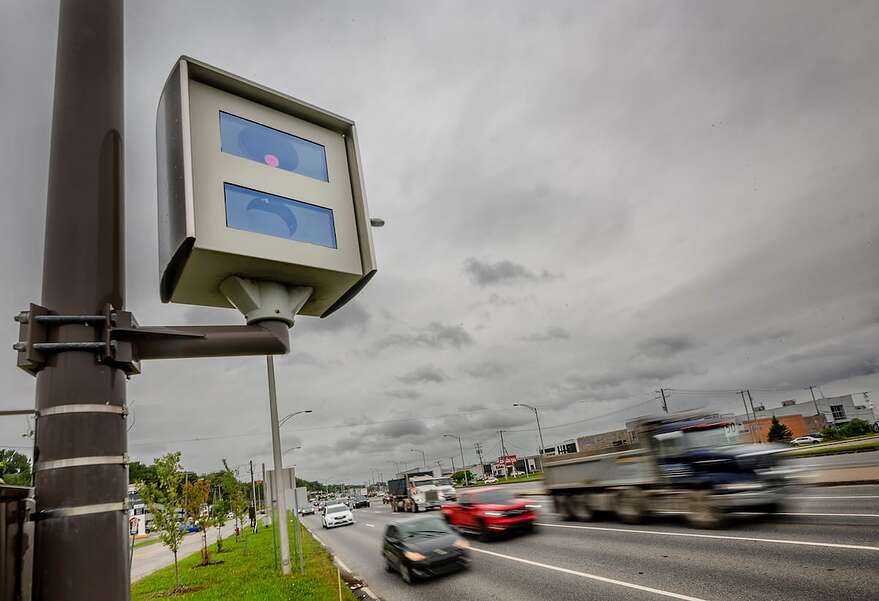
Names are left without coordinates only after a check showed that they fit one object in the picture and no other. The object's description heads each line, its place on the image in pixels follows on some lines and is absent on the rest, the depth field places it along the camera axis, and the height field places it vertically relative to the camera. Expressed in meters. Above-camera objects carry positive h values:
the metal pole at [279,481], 15.53 -0.10
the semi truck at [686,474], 14.23 -1.65
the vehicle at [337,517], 38.75 -3.36
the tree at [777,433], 67.75 -3.91
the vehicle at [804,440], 60.48 -4.92
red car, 18.22 -2.30
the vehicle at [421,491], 39.44 -2.68
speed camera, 3.15 +1.74
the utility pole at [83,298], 2.13 +0.92
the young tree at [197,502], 23.08 -0.48
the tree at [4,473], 4.22 +0.37
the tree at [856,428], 56.34 -4.05
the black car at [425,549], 13.27 -2.29
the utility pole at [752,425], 81.41 -3.11
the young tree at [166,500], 18.41 -0.17
